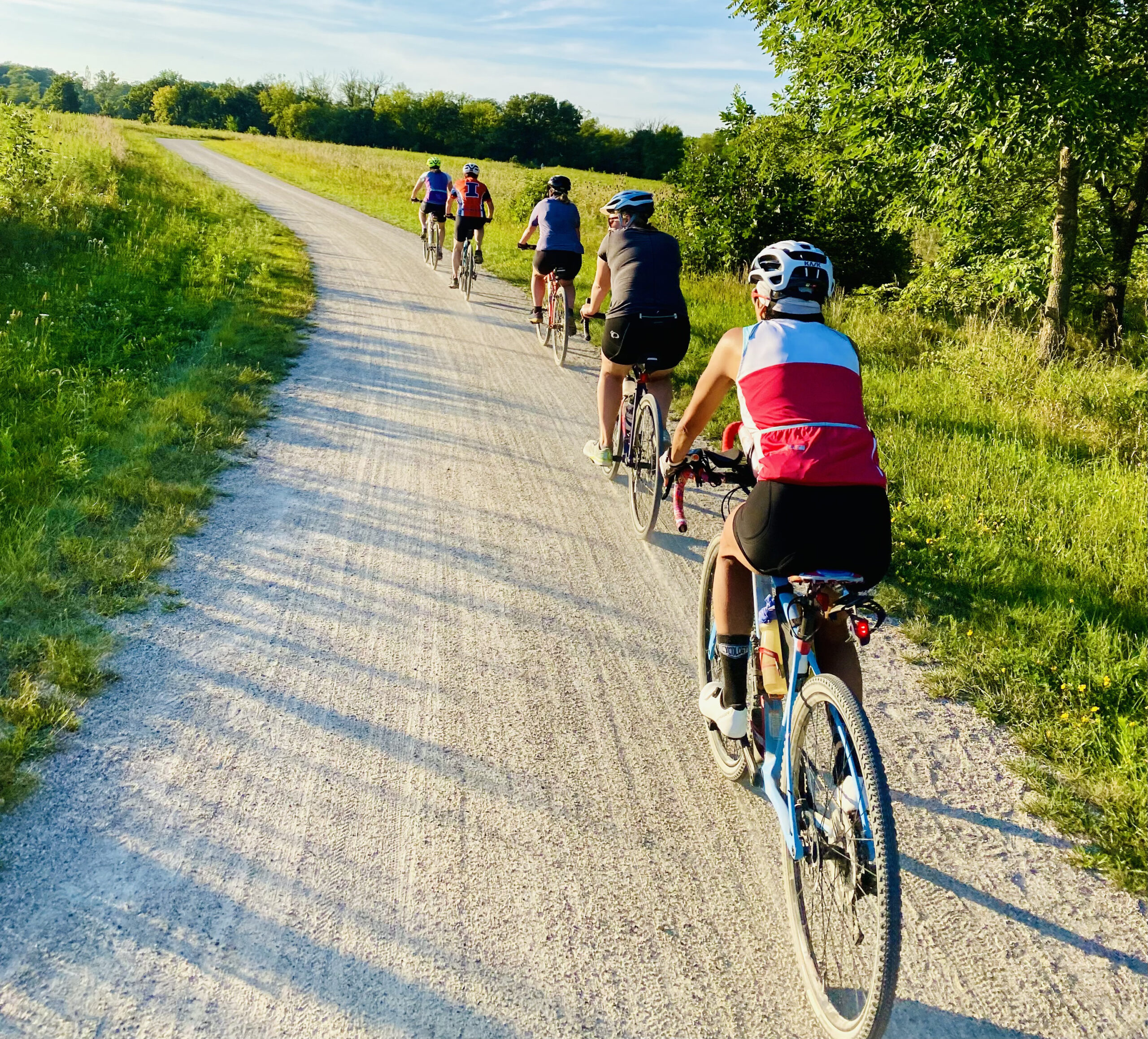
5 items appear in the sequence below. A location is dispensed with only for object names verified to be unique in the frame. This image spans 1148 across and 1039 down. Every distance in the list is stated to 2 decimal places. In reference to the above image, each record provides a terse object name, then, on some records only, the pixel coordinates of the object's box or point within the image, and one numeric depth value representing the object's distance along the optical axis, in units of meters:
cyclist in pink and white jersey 2.77
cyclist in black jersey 6.31
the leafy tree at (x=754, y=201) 16.33
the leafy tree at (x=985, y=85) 9.13
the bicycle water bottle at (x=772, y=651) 3.09
